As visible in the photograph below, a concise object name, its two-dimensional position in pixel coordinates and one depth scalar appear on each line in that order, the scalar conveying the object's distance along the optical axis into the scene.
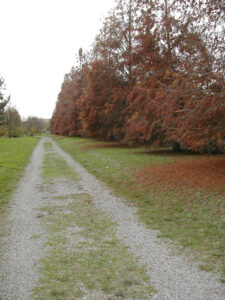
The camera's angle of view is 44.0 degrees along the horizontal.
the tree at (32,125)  82.44
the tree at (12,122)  58.51
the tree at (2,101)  41.74
